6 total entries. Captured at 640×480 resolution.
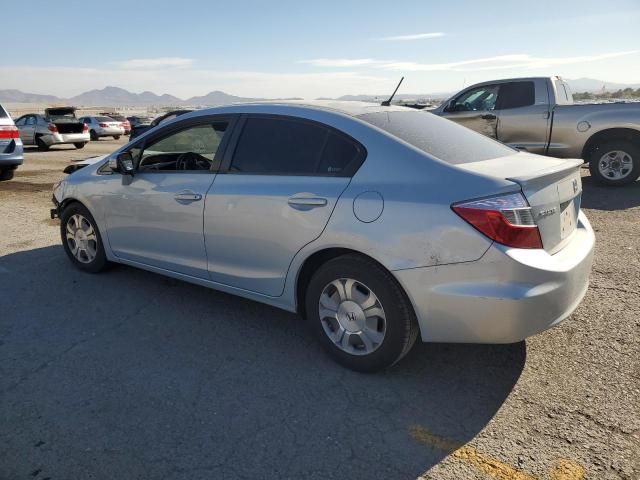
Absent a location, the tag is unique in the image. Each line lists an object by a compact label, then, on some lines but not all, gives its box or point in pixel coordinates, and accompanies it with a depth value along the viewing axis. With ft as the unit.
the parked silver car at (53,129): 63.62
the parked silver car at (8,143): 33.94
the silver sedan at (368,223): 8.89
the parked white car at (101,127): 93.45
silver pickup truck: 28.12
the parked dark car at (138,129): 63.13
